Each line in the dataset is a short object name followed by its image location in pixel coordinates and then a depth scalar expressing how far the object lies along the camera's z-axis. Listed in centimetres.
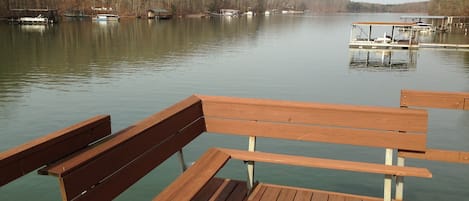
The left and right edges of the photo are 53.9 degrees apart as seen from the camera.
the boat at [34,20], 7911
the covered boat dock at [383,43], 4175
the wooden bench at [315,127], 436
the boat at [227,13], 15432
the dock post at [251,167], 481
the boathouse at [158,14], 11200
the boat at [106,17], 9663
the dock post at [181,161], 507
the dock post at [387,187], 436
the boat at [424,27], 6862
